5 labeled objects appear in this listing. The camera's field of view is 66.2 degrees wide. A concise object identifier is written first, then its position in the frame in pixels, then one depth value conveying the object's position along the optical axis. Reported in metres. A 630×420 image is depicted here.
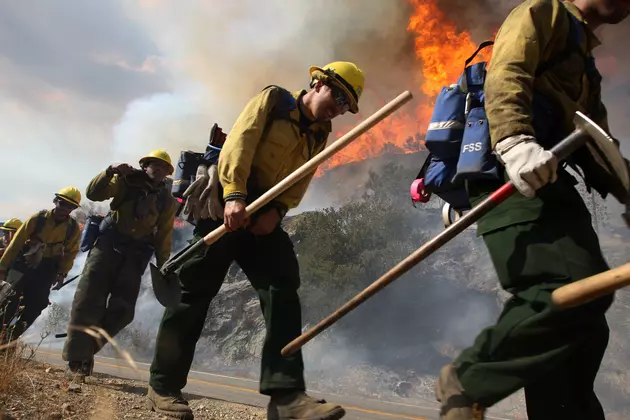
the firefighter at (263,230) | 2.64
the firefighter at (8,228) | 9.80
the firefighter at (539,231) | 1.53
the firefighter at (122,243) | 5.16
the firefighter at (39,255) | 6.68
